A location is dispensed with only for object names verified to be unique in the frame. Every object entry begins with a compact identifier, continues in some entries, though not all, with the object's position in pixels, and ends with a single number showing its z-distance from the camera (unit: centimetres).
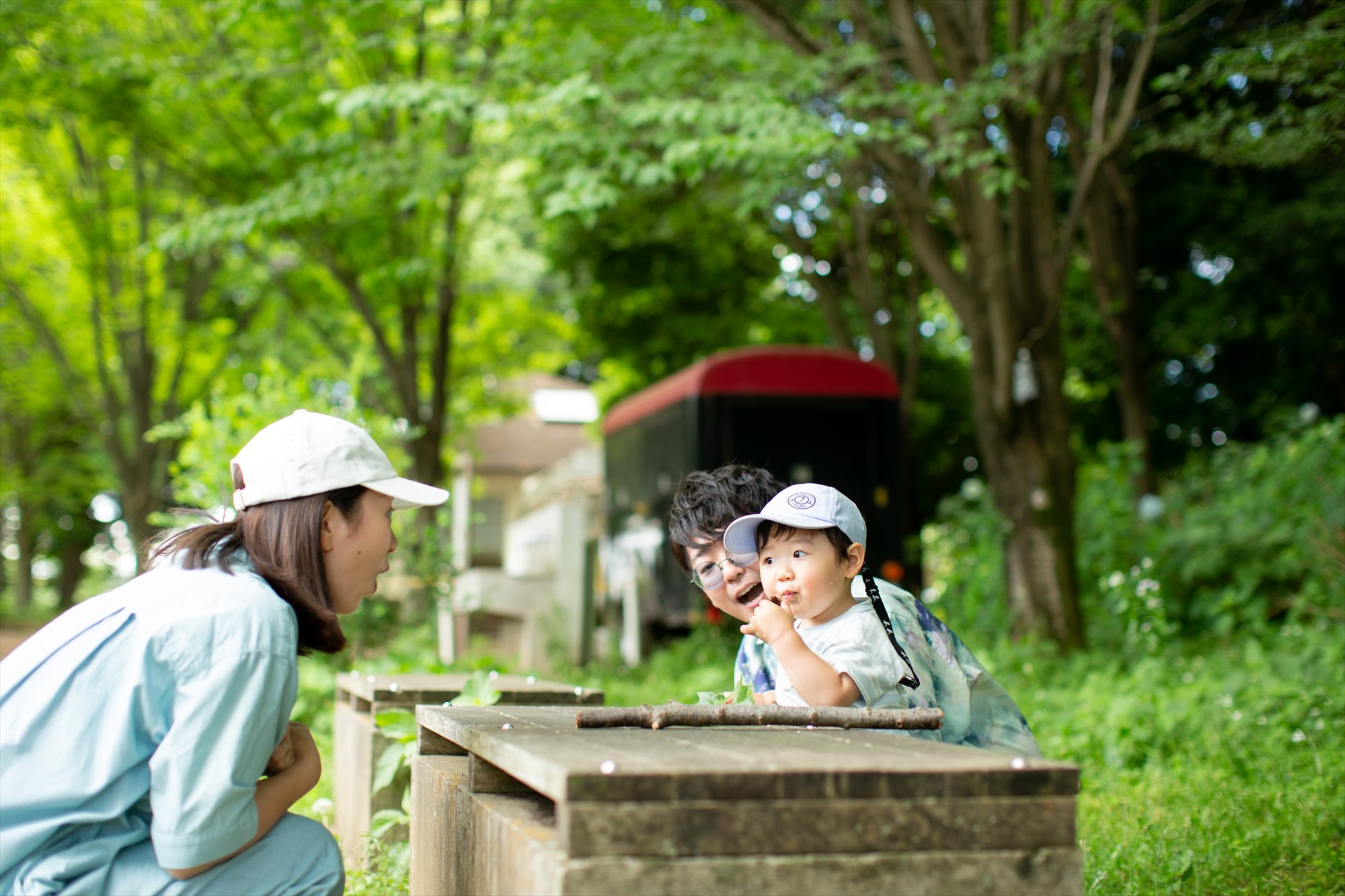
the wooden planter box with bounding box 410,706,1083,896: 163
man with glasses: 280
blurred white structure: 1044
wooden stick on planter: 222
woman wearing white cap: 193
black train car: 1183
